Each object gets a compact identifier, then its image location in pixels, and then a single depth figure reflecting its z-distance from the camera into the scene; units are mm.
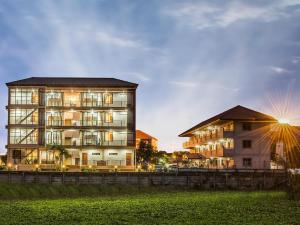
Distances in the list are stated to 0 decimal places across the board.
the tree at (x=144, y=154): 81511
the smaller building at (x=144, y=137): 116276
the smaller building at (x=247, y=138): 55510
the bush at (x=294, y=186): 32544
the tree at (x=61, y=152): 57131
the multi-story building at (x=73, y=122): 61191
